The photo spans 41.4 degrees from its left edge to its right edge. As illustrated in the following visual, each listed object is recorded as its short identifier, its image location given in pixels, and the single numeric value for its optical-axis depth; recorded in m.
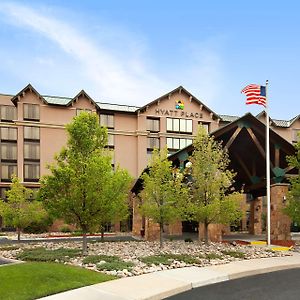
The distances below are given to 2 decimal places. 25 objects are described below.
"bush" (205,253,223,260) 18.62
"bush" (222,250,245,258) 19.91
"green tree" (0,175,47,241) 30.48
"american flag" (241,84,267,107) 24.59
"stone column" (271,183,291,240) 27.09
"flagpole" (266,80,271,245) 24.38
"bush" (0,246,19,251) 23.45
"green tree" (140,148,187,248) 23.19
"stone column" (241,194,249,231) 49.60
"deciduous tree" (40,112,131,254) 18.38
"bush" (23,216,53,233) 48.58
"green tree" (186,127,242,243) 22.86
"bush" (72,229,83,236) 43.94
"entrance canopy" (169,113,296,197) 28.09
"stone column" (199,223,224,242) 27.39
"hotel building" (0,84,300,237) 54.53
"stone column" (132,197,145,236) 38.69
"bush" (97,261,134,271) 14.84
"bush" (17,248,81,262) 17.38
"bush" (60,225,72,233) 49.56
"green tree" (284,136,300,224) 24.42
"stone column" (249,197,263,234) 38.44
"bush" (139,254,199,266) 16.58
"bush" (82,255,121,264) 16.42
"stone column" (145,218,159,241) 31.08
